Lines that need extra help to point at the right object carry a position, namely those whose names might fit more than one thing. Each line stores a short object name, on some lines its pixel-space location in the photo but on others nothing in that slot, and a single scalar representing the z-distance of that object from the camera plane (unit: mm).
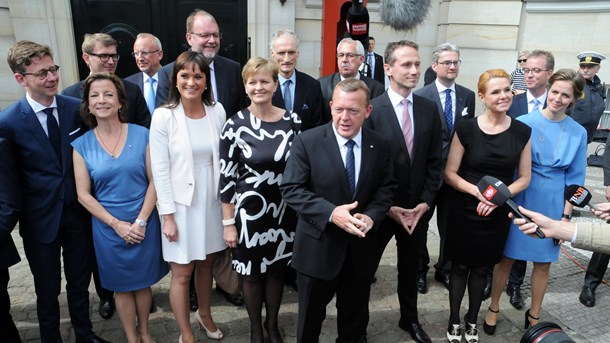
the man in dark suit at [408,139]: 3104
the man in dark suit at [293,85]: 3830
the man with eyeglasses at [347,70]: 4059
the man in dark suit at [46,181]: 2744
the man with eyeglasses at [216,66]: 3658
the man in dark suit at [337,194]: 2566
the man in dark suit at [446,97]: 3906
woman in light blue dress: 3299
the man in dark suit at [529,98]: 4059
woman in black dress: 3135
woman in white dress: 2840
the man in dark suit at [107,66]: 3496
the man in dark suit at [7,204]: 2602
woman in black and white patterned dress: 2848
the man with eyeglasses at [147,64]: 4223
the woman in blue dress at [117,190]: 2818
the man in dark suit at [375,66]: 6429
